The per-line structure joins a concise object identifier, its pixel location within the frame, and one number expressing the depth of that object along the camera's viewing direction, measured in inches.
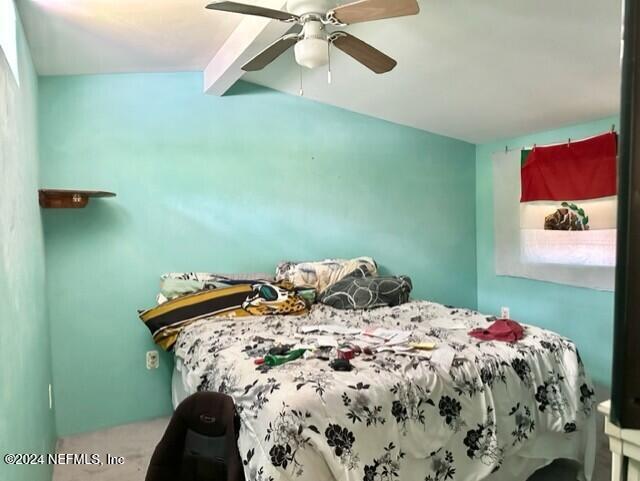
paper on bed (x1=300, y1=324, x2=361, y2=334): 96.6
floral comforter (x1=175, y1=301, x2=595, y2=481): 61.9
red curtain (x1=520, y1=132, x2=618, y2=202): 125.6
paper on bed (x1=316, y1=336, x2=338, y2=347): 85.0
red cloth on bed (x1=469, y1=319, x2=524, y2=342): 88.4
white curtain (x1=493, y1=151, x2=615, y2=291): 130.2
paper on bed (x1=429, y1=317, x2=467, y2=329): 99.5
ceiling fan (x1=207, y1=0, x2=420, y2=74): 66.4
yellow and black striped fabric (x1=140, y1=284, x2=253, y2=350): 110.7
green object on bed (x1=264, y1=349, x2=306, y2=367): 73.9
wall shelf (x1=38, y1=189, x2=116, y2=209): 103.4
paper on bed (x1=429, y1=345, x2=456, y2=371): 76.2
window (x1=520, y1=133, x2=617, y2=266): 126.6
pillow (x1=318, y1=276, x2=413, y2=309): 122.8
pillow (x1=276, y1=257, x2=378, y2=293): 130.9
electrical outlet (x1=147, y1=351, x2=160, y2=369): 121.8
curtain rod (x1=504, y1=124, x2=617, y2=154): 126.2
